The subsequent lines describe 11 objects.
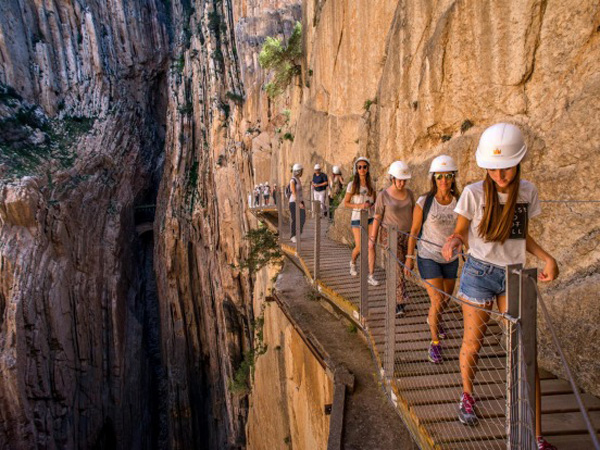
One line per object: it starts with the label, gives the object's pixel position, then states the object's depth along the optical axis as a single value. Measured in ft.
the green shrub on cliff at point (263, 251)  37.73
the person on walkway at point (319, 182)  25.17
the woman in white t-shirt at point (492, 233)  6.48
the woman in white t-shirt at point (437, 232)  9.72
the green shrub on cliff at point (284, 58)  49.06
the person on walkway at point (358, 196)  15.23
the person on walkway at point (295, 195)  22.24
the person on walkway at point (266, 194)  47.19
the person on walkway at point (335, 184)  27.69
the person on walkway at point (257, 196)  50.29
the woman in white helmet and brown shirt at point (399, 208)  12.53
